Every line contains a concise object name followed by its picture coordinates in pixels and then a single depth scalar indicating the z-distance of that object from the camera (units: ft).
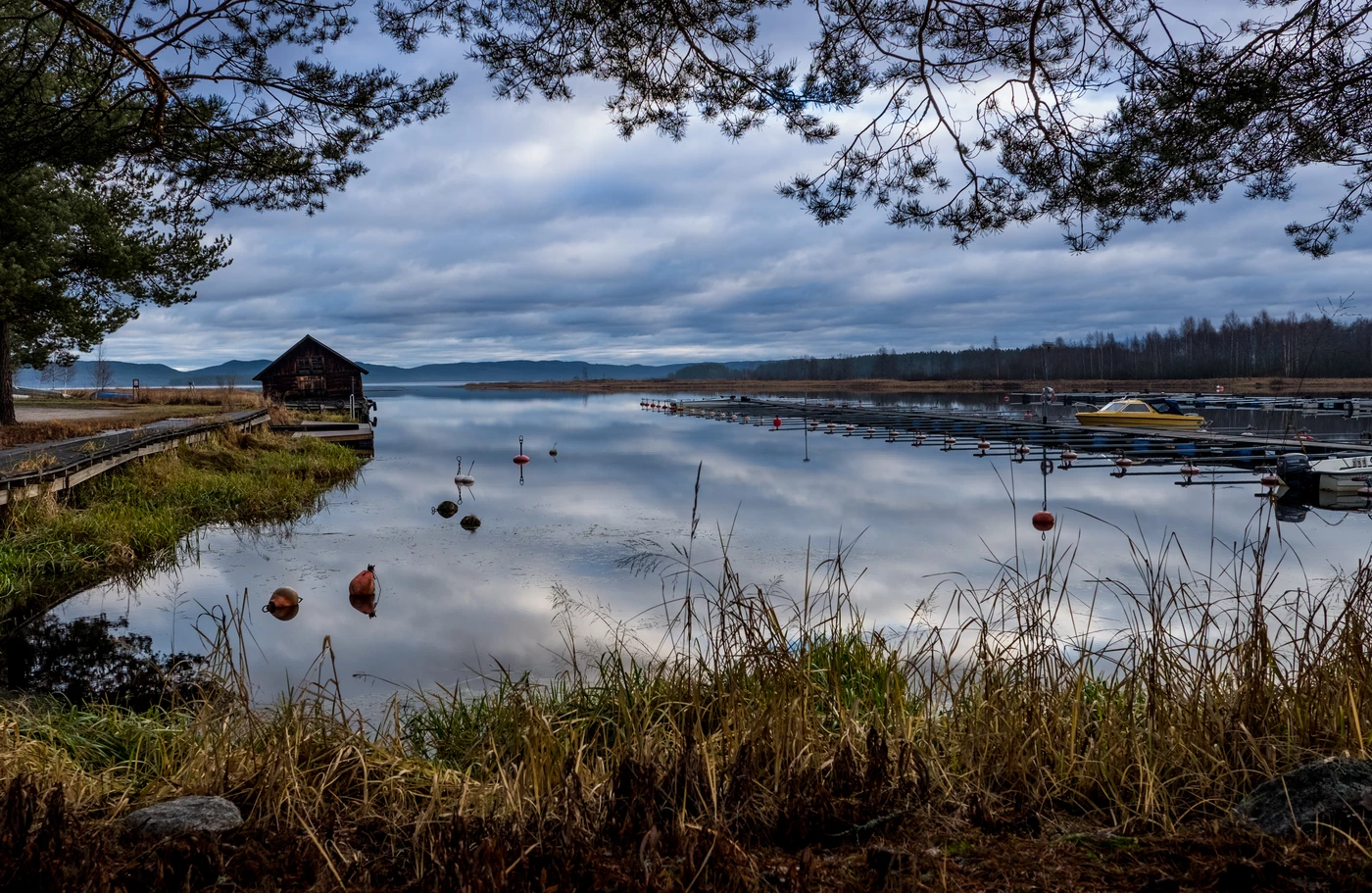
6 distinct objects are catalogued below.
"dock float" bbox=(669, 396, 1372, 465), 93.50
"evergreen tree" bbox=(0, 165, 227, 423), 55.72
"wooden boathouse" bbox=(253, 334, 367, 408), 162.30
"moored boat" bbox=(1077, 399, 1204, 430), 126.00
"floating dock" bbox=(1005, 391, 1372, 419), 156.96
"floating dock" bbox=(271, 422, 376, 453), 101.79
